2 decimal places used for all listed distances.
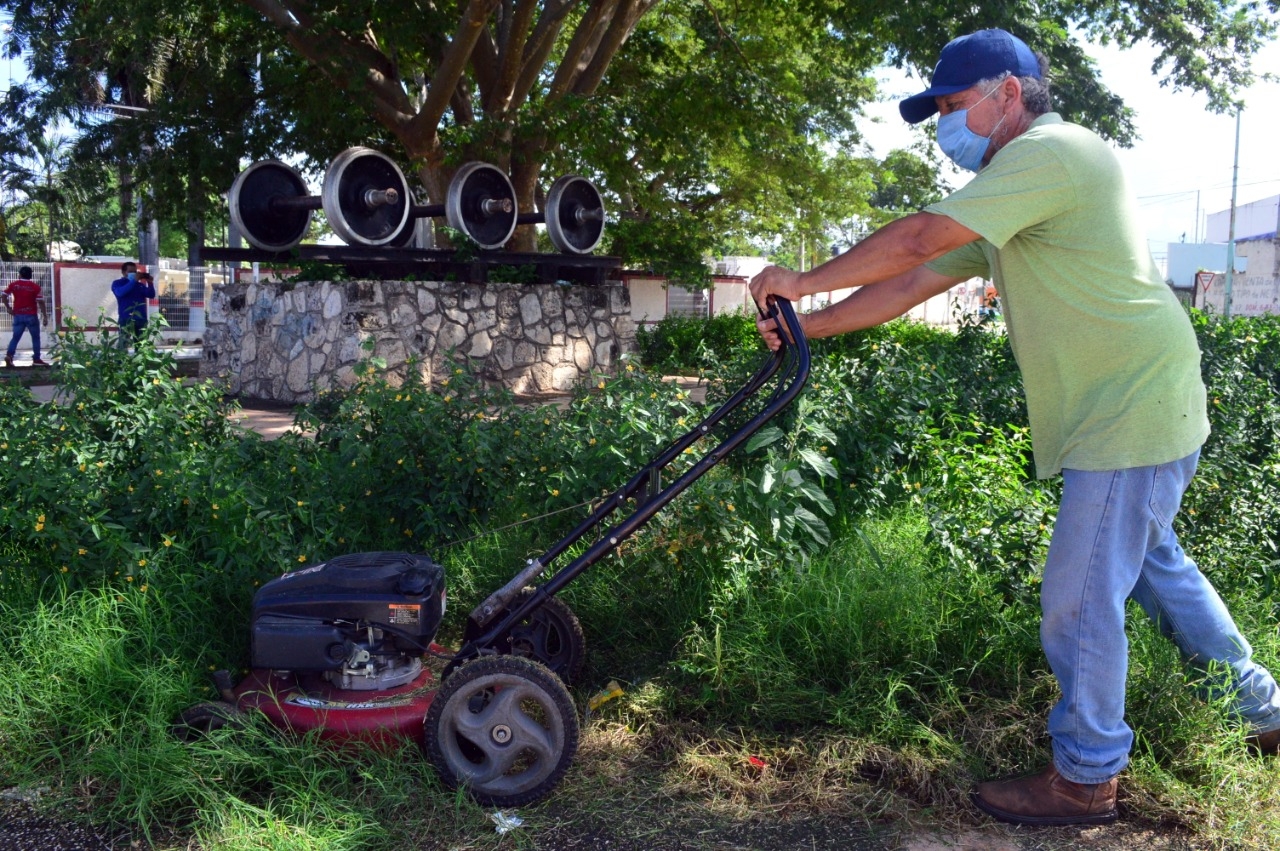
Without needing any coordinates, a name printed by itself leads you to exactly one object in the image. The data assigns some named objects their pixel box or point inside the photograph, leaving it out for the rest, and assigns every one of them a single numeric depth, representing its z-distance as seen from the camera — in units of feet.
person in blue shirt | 48.68
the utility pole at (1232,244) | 92.07
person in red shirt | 55.62
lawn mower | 9.71
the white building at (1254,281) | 102.78
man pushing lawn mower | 8.60
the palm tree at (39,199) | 93.97
